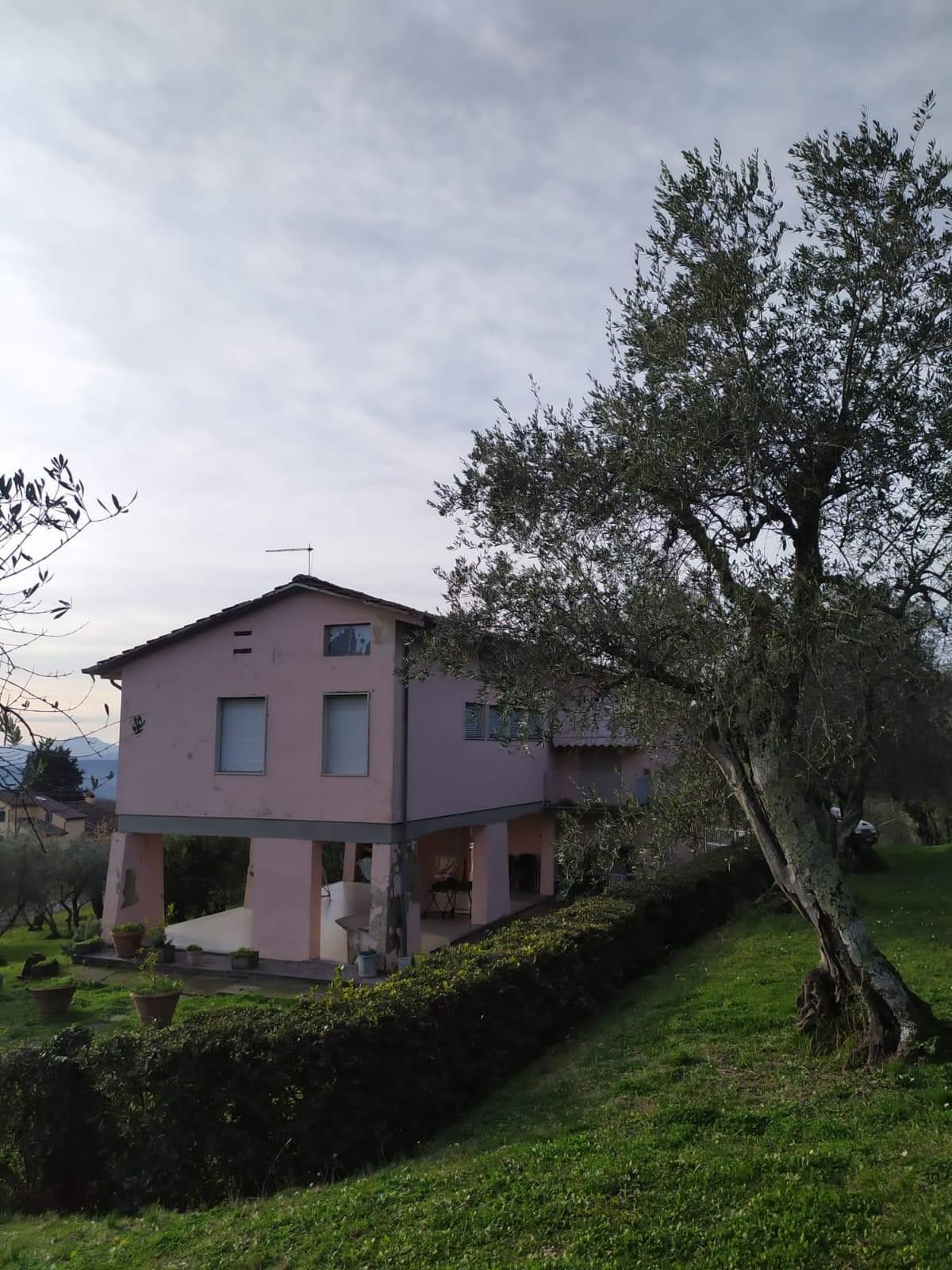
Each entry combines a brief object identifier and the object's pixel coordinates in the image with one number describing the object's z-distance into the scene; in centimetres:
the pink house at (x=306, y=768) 1802
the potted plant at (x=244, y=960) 1789
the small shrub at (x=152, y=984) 1370
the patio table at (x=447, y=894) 2339
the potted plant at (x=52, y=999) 1516
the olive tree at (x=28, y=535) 427
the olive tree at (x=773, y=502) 787
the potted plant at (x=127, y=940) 1944
